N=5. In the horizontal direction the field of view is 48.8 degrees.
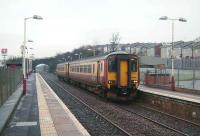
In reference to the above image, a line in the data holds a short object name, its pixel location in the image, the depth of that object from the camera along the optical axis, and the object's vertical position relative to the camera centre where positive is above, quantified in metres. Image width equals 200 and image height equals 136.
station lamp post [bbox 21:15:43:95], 17.44 +4.13
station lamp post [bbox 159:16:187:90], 19.63 +1.02
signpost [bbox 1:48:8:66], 18.76 +1.49
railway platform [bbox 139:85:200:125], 9.96 -1.98
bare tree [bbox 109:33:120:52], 46.61 +5.67
